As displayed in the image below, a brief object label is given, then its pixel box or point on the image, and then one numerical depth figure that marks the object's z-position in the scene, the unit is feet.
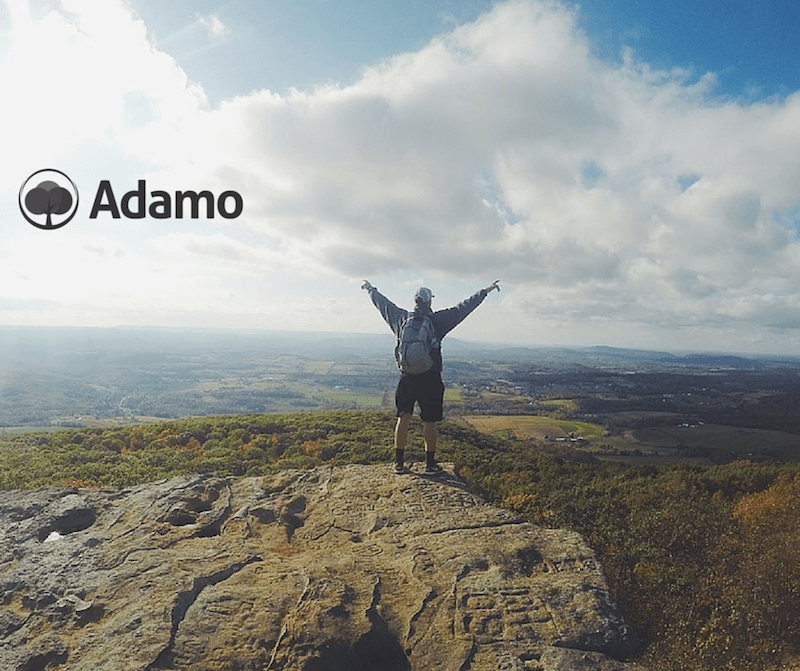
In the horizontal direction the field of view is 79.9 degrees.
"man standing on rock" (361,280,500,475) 28.91
